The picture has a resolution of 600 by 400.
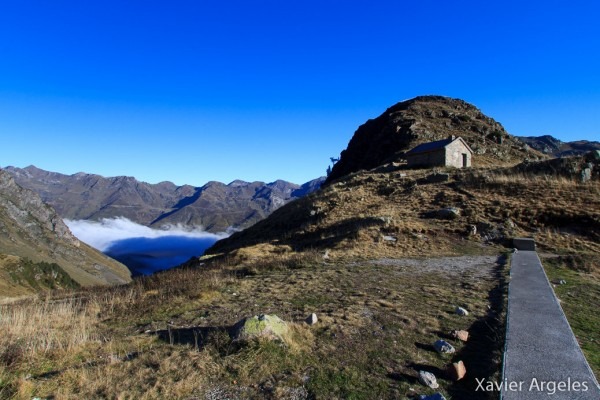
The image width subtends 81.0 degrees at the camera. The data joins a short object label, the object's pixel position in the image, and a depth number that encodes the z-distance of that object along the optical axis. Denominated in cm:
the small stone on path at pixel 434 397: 520
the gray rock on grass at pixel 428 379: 573
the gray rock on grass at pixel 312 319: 831
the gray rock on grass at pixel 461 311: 899
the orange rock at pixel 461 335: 742
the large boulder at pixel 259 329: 695
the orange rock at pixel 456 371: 591
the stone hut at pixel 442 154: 4809
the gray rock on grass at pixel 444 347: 693
